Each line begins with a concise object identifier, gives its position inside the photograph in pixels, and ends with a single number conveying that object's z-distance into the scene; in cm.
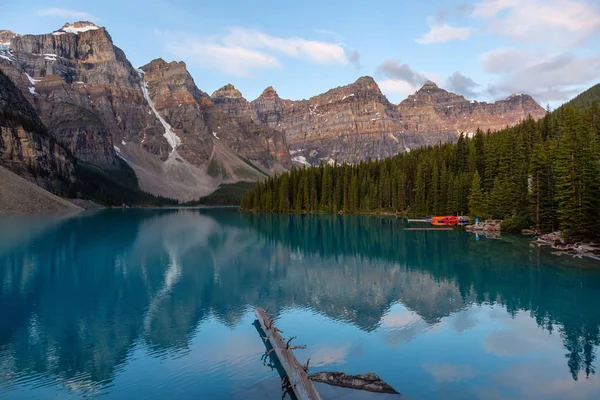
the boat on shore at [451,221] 9500
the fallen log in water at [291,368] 1520
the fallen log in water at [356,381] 1672
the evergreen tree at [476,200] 9031
